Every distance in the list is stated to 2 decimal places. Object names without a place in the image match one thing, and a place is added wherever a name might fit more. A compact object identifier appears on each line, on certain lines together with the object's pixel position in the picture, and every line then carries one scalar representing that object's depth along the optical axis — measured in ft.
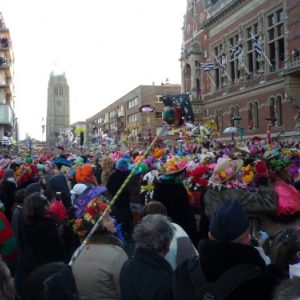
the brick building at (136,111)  202.98
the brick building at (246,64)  85.40
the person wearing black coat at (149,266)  10.78
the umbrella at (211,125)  69.83
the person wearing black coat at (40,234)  16.35
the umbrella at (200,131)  66.85
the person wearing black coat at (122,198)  28.02
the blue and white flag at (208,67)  94.73
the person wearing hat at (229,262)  8.83
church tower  481.46
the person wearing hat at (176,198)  20.24
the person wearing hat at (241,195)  16.94
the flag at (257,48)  81.89
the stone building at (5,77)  155.94
